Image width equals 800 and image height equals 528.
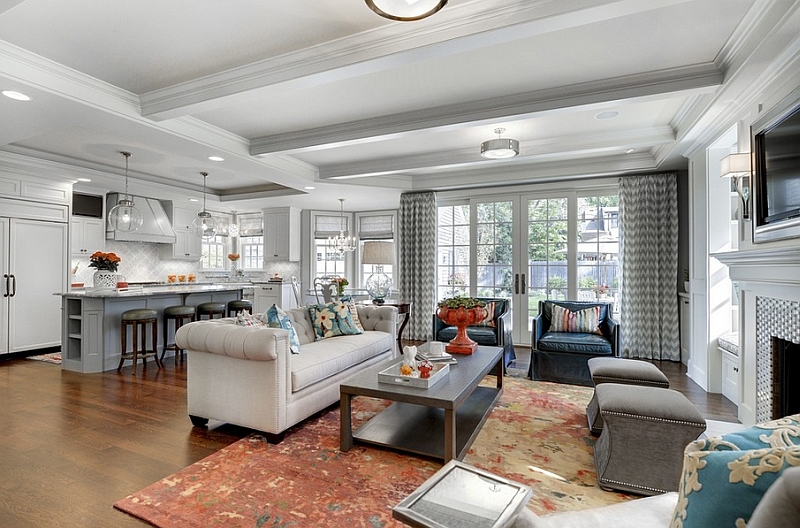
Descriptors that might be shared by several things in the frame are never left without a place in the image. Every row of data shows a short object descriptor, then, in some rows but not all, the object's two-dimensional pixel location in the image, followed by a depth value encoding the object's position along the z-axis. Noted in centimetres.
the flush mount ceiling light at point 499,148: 429
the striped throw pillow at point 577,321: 461
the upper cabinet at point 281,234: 846
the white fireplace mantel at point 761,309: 244
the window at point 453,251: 668
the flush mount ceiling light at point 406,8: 174
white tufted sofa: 276
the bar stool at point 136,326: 477
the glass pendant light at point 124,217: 491
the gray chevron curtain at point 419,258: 666
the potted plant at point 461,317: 362
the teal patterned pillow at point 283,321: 331
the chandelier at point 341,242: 794
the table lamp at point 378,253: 614
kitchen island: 478
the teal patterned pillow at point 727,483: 76
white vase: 534
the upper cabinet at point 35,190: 532
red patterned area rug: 198
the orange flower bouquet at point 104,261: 529
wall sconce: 293
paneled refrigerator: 539
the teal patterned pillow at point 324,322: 419
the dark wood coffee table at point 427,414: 243
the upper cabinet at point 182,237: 807
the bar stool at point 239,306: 622
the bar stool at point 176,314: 527
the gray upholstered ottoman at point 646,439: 212
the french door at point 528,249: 589
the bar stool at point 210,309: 576
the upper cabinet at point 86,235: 666
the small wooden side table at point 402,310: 588
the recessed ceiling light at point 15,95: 298
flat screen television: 235
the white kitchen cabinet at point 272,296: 816
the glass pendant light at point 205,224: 589
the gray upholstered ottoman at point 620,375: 288
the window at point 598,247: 582
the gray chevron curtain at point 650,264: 538
